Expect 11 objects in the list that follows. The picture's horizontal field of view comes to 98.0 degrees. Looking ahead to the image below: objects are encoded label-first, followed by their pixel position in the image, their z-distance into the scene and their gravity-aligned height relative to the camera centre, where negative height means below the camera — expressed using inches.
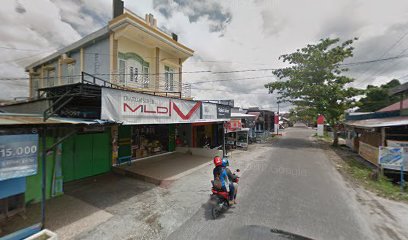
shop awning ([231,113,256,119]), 670.8 +13.6
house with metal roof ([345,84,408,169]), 384.5 -36.4
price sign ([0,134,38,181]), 140.2 -32.8
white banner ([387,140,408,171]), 303.6 -43.3
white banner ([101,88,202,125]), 198.1 +13.4
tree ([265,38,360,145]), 690.2 +160.8
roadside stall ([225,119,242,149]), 561.3 -36.8
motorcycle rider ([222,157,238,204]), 207.5 -76.3
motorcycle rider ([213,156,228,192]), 196.9 -64.9
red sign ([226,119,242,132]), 559.4 -18.7
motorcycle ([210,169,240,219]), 189.9 -90.7
